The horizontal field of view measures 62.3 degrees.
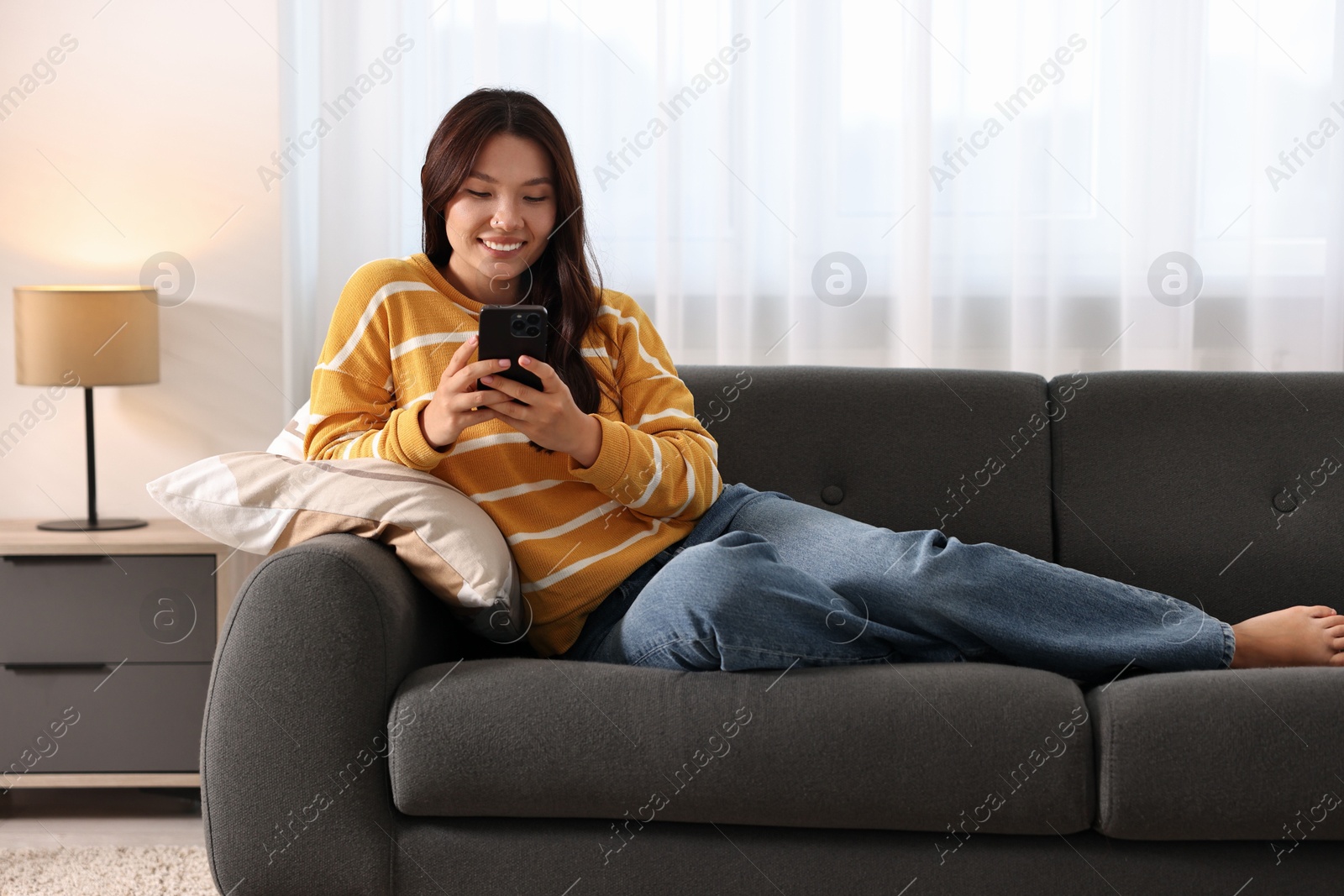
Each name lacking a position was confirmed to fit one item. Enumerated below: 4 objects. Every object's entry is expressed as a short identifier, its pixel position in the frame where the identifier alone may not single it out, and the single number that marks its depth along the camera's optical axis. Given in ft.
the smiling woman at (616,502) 4.25
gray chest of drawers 6.41
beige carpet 5.41
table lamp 6.72
